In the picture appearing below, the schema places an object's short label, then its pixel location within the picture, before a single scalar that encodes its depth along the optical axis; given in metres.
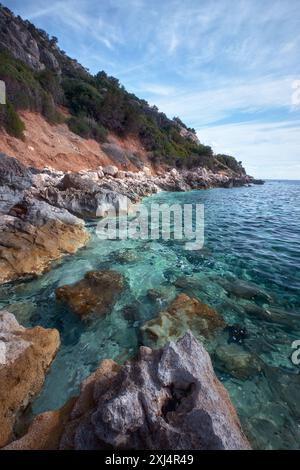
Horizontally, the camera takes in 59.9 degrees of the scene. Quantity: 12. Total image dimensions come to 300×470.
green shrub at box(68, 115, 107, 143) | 35.50
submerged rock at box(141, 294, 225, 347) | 5.34
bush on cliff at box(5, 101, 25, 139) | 23.94
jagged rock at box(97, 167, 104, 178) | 26.92
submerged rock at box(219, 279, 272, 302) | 6.98
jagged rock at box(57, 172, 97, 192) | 16.88
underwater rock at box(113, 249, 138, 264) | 9.28
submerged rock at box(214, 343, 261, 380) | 4.62
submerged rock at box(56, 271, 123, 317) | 6.23
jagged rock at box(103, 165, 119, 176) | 29.09
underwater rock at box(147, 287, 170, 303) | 6.83
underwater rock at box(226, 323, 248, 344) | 5.40
